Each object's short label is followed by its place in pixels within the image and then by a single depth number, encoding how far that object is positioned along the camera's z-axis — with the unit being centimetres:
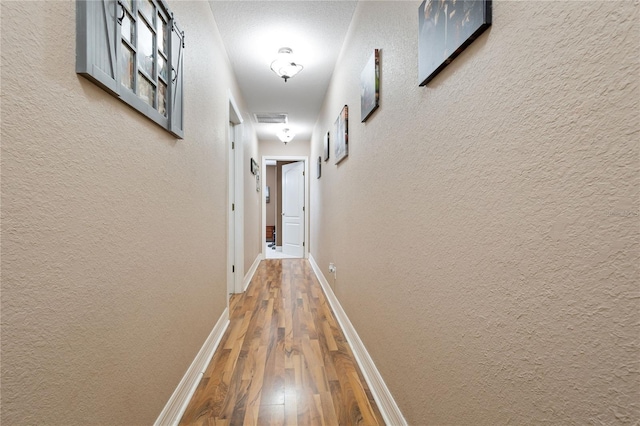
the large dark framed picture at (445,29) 75
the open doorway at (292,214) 598
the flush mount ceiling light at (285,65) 256
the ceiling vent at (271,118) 444
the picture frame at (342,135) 246
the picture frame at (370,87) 165
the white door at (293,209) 611
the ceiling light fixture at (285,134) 485
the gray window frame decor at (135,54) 76
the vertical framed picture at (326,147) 352
